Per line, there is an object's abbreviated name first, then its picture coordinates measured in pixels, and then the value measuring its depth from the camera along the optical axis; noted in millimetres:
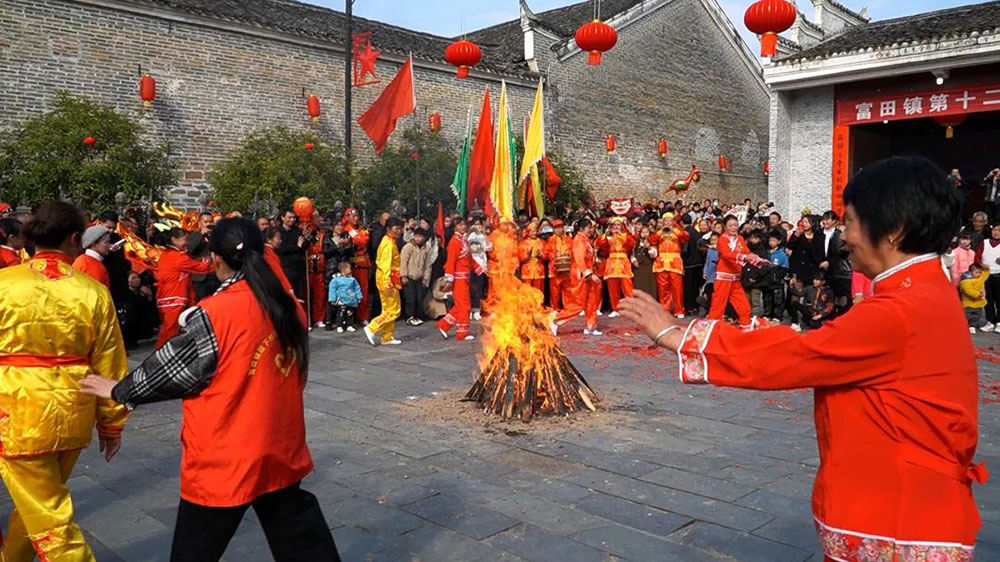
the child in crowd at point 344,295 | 10836
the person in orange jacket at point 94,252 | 4965
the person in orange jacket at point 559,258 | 11398
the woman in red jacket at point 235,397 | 2369
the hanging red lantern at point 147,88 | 13867
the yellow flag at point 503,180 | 11844
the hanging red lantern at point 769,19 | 8219
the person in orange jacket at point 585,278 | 10781
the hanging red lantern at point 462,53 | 11945
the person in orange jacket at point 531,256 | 11781
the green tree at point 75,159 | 11320
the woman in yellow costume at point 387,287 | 9430
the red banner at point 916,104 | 14023
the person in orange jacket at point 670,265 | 12398
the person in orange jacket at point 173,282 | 7969
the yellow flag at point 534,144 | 12297
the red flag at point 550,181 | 15430
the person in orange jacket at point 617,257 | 11898
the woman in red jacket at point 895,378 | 1725
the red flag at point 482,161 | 12094
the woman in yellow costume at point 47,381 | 2770
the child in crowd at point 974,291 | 10562
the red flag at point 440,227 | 12365
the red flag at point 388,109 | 13688
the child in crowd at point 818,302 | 10289
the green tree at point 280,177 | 13695
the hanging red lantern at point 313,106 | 16453
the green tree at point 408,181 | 15109
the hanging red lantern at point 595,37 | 9891
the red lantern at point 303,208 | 10812
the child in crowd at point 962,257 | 10481
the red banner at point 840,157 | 15648
